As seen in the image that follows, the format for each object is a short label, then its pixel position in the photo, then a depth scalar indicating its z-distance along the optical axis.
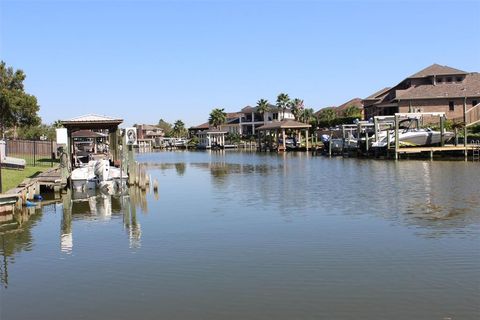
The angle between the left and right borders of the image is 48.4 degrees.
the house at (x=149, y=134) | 153.25
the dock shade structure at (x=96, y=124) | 33.06
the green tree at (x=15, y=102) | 55.88
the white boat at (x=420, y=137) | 50.12
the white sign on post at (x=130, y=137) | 29.86
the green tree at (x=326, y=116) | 100.74
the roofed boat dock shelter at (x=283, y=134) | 80.00
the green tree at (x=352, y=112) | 102.50
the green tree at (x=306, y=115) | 120.31
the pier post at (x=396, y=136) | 45.12
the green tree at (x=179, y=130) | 167.48
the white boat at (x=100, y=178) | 29.16
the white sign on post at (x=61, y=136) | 30.16
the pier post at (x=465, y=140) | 45.67
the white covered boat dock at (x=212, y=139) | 116.66
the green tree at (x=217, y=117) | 134.00
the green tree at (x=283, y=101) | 118.96
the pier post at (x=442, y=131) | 48.13
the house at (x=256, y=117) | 123.93
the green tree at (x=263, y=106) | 123.50
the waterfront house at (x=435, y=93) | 69.38
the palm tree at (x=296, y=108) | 120.56
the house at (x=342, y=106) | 125.06
